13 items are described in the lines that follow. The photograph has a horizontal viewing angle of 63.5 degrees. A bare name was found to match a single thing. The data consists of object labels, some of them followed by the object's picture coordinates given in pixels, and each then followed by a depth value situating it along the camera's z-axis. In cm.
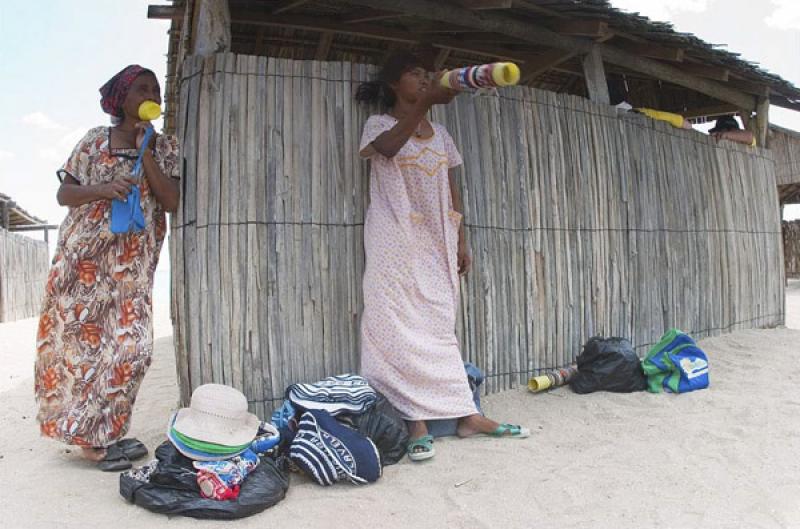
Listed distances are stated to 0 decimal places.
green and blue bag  384
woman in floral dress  277
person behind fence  607
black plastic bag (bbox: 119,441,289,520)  225
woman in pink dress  304
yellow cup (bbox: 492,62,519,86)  228
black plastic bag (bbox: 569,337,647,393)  384
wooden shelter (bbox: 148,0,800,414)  307
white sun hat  243
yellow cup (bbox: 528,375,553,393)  378
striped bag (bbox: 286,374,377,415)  275
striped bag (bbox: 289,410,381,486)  252
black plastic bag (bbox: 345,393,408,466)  278
